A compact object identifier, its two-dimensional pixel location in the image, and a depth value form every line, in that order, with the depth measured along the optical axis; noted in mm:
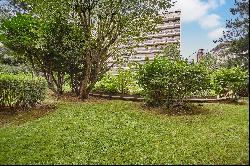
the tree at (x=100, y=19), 7539
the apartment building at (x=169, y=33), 33199
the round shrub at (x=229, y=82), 7795
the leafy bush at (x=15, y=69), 12829
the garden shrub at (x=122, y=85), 9452
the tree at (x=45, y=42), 7734
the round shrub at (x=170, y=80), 6268
